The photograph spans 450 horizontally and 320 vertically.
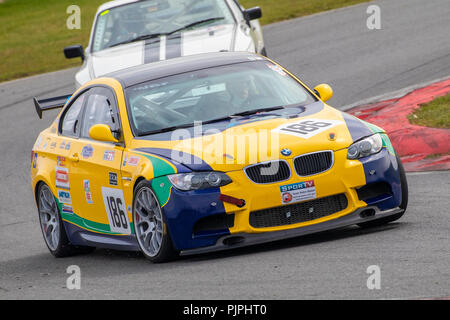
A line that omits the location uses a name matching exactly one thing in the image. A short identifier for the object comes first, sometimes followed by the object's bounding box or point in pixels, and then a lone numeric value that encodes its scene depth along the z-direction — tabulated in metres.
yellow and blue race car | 14.88
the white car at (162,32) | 24.61
